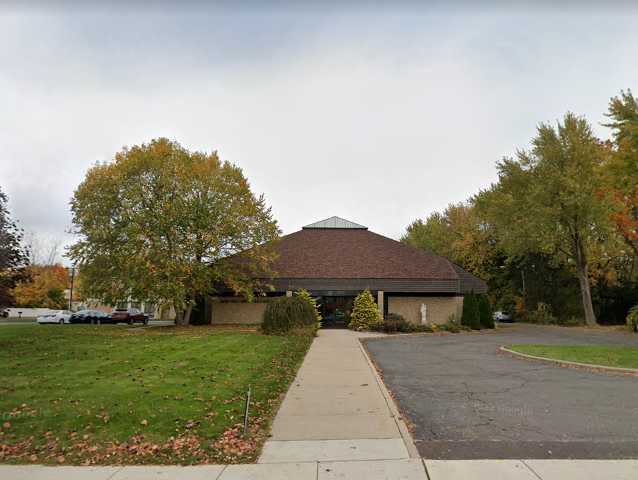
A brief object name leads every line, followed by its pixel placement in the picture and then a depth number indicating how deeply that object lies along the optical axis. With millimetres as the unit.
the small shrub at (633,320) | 29094
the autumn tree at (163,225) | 27672
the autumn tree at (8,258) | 17688
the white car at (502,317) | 49250
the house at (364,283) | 33656
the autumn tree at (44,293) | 55303
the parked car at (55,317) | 40219
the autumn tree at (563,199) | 35938
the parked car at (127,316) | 44344
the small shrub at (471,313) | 32031
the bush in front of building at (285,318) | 23250
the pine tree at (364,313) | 30453
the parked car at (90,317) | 43000
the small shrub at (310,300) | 27484
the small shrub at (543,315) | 45625
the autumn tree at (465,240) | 53094
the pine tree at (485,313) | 33281
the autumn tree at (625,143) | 24984
